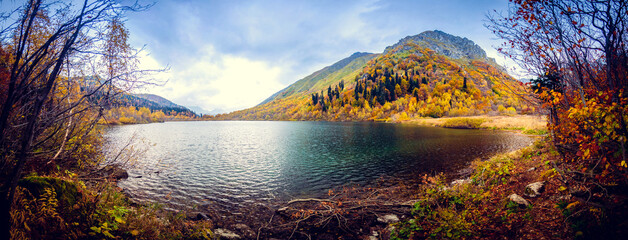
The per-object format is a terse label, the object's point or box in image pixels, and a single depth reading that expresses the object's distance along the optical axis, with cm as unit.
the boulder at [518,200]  806
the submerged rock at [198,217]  1193
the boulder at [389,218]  1064
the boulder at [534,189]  860
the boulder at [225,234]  988
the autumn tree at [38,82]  555
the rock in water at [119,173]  1892
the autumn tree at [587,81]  568
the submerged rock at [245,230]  1041
